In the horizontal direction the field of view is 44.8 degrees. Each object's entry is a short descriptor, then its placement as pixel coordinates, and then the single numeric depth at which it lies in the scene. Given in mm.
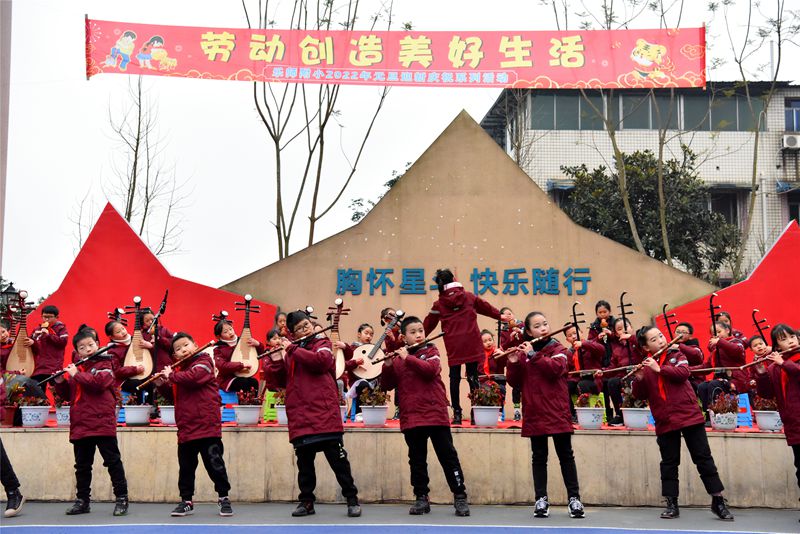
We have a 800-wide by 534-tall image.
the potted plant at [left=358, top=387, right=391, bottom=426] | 10250
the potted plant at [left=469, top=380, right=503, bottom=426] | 10180
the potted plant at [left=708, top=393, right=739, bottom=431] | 9820
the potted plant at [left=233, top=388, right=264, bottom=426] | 10508
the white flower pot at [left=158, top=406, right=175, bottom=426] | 10531
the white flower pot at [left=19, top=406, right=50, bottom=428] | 10727
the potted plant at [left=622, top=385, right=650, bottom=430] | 9992
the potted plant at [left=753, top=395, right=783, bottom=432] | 9812
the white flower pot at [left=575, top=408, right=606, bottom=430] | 10078
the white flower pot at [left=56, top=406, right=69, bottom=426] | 10750
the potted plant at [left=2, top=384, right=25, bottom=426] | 11023
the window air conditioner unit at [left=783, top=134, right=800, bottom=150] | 27344
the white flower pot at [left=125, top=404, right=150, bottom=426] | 10539
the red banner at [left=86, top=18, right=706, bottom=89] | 14391
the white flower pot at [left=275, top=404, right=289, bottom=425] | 10508
